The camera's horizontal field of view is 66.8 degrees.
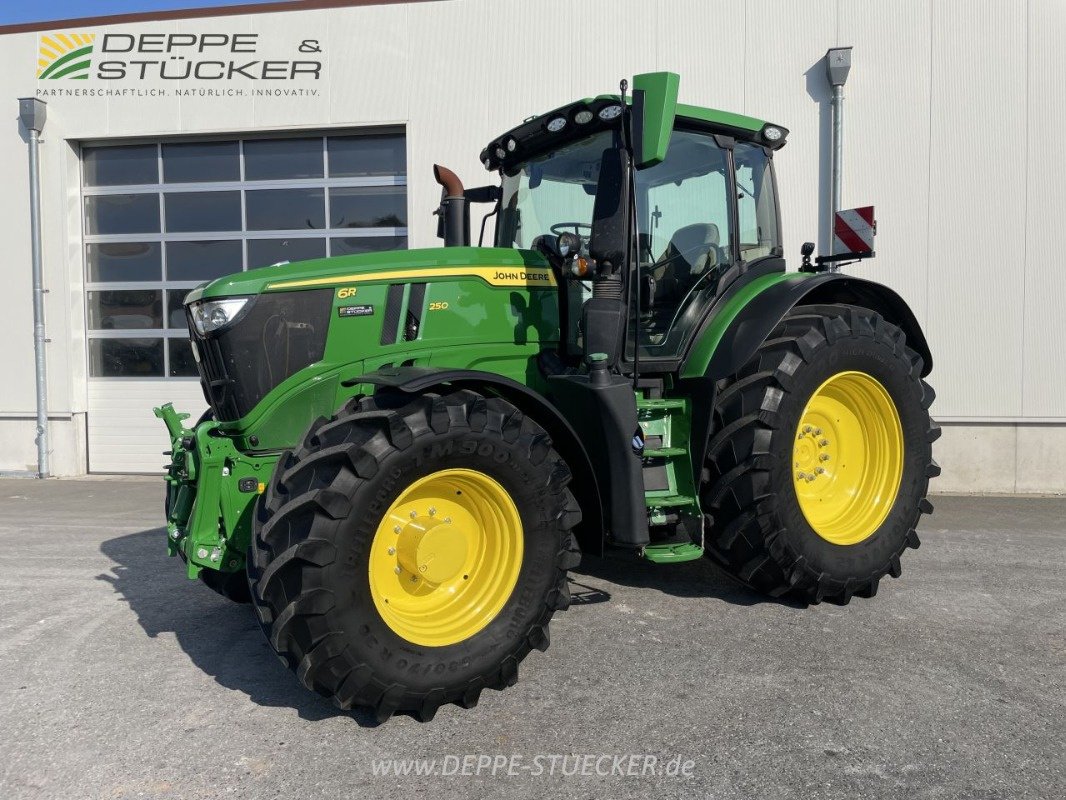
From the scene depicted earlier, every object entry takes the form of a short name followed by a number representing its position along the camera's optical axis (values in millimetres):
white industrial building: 7695
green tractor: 2883
